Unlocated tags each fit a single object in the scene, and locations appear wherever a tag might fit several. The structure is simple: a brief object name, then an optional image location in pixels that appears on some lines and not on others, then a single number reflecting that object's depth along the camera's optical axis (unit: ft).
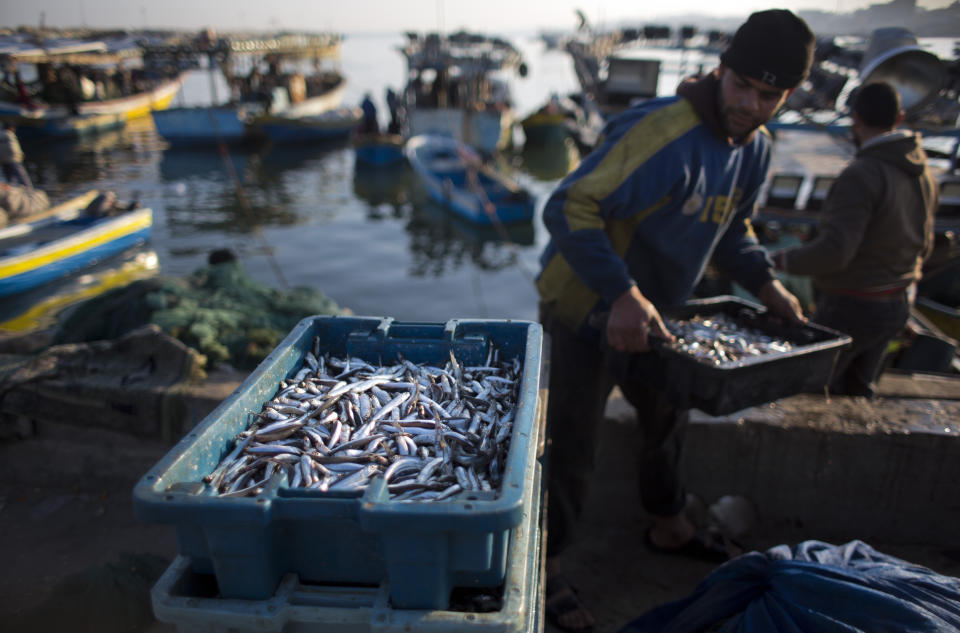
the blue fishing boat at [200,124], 94.17
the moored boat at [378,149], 85.76
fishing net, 16.63
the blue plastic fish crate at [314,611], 5.09
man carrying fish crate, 9.40
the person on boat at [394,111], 94.02
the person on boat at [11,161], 40.83
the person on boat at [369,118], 88.00
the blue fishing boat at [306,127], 96.99
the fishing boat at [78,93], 91.45
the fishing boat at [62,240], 37.65
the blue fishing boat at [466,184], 58.80
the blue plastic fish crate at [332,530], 4.93
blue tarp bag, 6.72
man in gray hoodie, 12.87
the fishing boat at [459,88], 85.87
